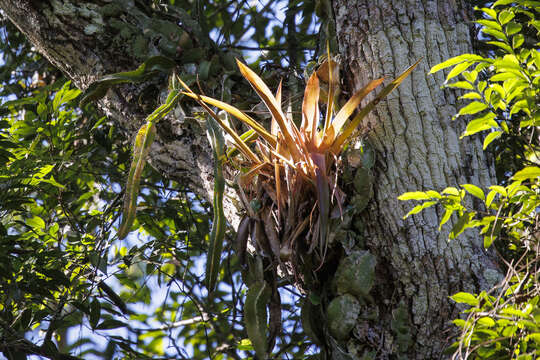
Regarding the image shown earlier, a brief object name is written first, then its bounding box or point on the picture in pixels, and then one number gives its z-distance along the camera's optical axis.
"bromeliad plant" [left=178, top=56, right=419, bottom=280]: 9.77
